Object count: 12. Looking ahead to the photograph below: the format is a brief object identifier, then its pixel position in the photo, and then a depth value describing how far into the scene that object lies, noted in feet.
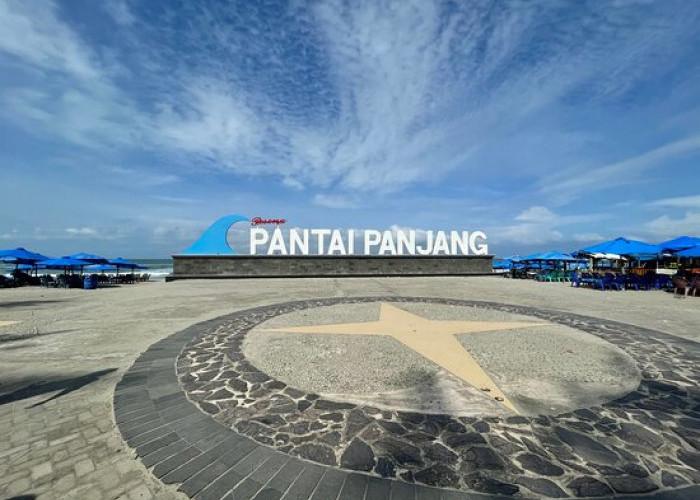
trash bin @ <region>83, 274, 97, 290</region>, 66.33
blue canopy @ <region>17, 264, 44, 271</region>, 80.48
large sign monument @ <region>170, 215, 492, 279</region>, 80.02
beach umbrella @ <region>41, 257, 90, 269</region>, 73.15
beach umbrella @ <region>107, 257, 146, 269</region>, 90.23
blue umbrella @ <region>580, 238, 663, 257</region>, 56.44
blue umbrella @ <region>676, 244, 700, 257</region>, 55.88
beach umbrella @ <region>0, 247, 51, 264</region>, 68.85
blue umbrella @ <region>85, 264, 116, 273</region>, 107.30
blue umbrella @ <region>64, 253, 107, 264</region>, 79.80
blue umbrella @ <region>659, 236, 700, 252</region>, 61.21
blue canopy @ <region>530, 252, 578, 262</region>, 101.80
